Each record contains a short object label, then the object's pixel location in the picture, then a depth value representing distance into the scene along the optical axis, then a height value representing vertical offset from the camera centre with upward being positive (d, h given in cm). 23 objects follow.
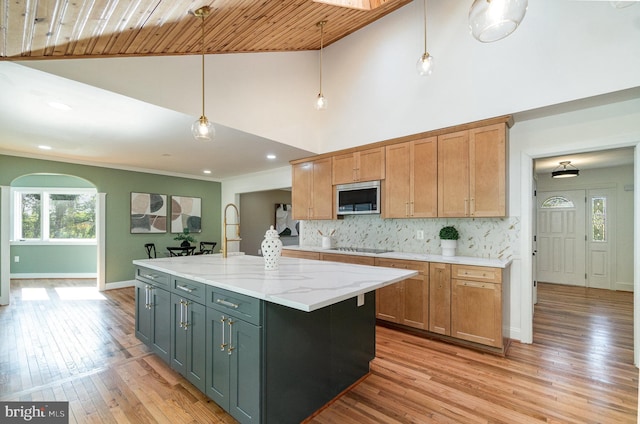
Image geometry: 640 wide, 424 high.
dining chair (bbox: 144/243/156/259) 614 -84
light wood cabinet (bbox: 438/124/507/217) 300 +45
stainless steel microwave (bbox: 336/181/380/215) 400 +21
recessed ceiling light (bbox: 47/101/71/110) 277 +107
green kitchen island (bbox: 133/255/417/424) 161 -83
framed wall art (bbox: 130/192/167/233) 605 -5
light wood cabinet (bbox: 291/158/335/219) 464 +37
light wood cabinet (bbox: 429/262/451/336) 306 -97
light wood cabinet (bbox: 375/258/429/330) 323 -106
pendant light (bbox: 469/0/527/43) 140 +103
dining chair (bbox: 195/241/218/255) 671 -93
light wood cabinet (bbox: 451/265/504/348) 277 -96
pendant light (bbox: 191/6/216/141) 231 +70
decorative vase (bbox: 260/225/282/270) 223 -31
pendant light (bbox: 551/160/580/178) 477 +70
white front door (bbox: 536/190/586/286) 570 -53
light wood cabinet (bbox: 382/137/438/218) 347 +42
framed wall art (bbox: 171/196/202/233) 670 -8
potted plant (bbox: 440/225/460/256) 342 -34
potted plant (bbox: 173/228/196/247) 618 -61
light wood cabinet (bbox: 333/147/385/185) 399 +69
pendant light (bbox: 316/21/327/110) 266 +105
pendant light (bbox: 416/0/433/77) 226 +121
